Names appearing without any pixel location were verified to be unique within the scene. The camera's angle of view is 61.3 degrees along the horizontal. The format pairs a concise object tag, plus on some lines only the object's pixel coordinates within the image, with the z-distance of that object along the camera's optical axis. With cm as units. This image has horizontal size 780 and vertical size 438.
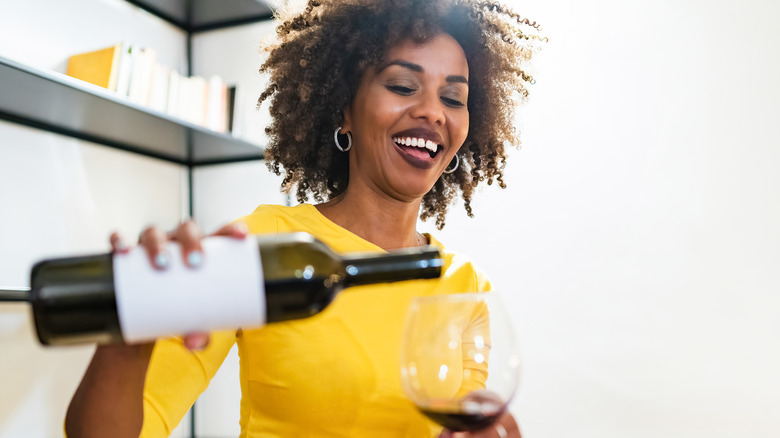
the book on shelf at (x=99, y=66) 225
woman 96
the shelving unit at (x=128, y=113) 194
